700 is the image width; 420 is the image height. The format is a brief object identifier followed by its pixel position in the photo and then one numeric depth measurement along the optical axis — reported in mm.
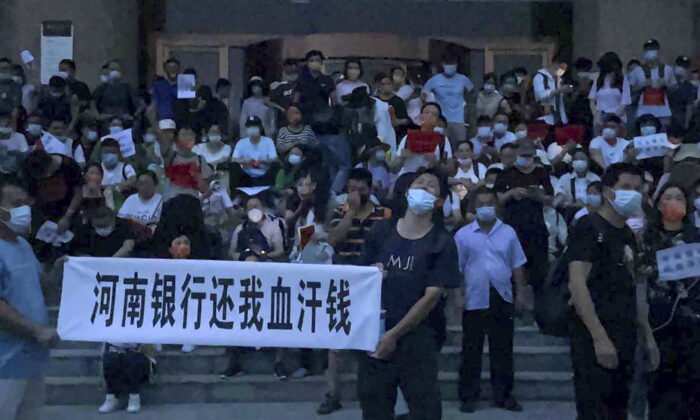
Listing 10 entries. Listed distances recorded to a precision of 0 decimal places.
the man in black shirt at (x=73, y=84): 15445
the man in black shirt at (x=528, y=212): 11078
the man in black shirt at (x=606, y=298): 6492
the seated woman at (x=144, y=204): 11953
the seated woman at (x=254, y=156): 13148
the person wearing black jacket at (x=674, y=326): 6859
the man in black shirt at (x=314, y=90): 13742
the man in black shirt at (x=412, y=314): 6816
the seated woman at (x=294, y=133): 13211
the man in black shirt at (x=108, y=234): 10523
